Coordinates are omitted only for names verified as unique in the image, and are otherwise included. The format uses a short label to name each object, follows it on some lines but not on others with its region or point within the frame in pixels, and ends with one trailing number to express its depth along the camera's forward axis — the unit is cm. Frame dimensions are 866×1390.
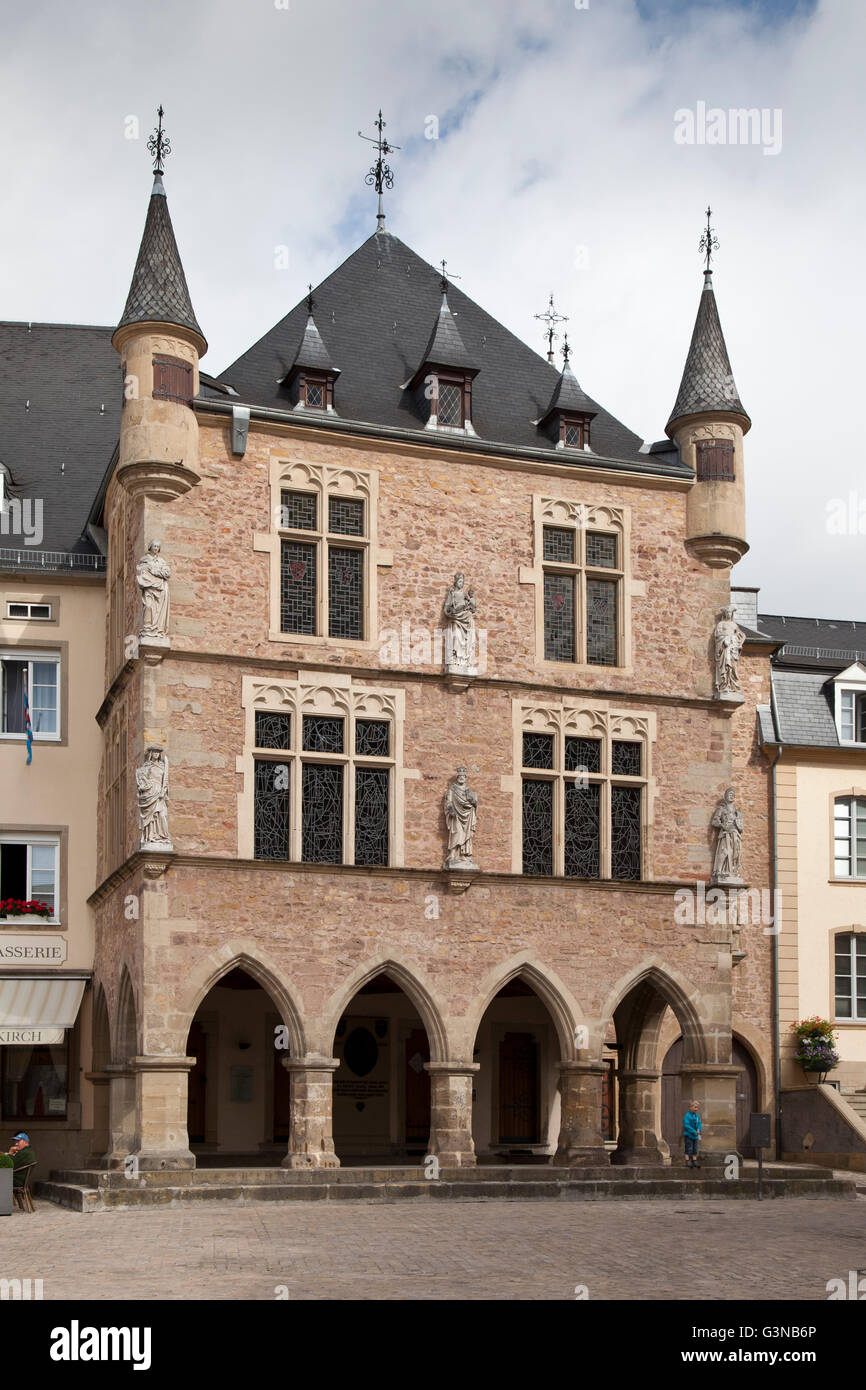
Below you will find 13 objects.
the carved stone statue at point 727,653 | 2797
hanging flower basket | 3138
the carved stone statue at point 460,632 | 2628
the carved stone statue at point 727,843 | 2725
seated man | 2139
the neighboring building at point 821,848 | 3225
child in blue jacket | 2581
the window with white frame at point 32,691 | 2895
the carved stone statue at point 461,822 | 2569
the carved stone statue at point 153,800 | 2389
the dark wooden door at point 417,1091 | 3042
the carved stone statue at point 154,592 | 2455
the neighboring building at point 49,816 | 2802
